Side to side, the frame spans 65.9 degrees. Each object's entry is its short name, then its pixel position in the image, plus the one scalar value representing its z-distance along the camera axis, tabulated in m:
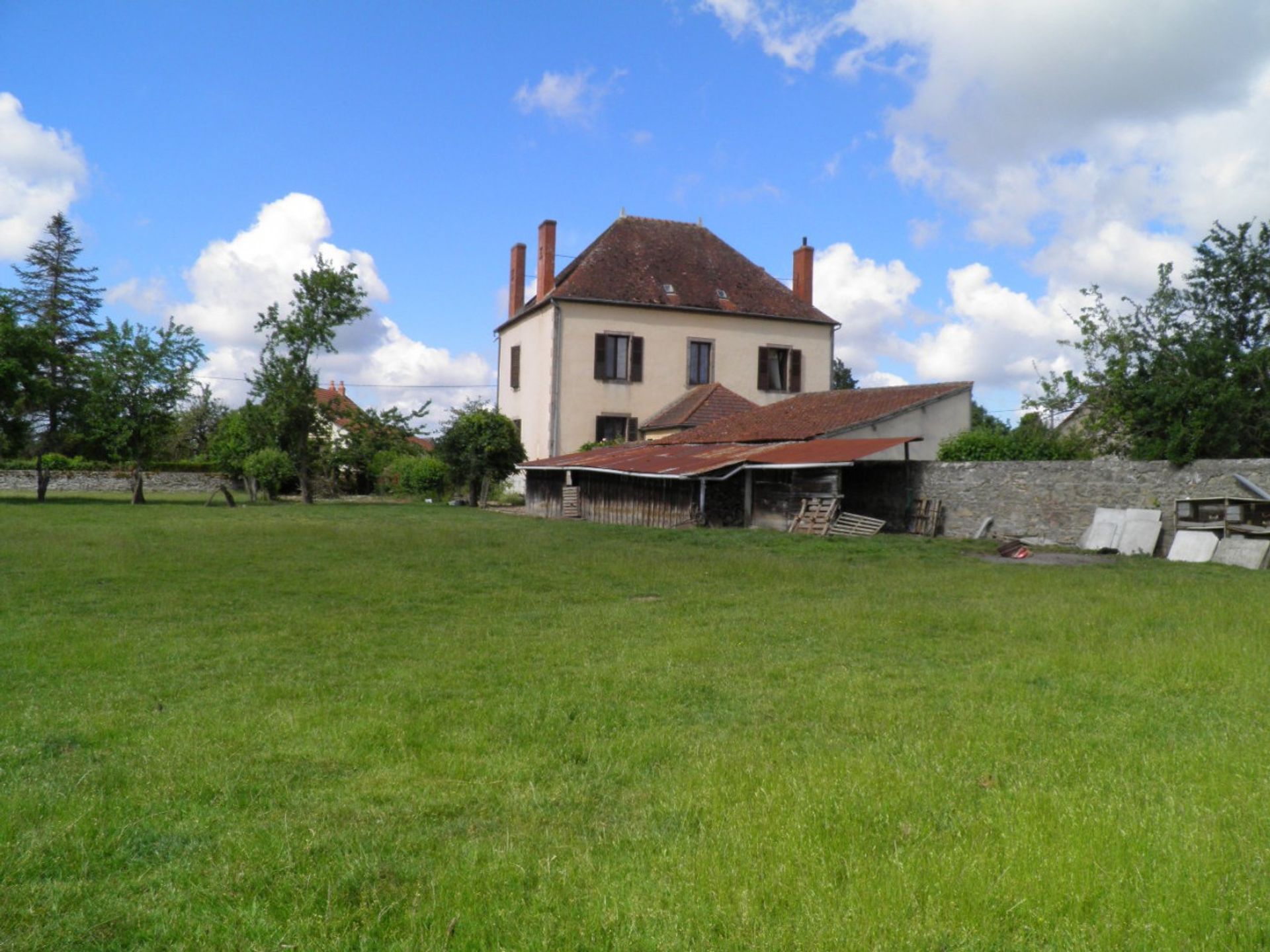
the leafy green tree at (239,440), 40.25
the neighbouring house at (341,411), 41.81
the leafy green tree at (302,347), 39.84
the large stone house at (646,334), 37.72
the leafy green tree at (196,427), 60.09
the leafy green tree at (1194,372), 20.28
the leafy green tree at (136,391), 36.16
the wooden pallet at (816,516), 21.95
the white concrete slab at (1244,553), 16.14
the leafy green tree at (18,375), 34.62
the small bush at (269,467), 39.22
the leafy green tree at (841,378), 65.50
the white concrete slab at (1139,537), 18.16
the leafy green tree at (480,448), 37.91
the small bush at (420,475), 40.62
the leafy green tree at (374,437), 42.75
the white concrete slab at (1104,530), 18.81
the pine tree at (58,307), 55.34
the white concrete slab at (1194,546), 17.08
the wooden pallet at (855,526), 21.78
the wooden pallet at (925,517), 22.78
